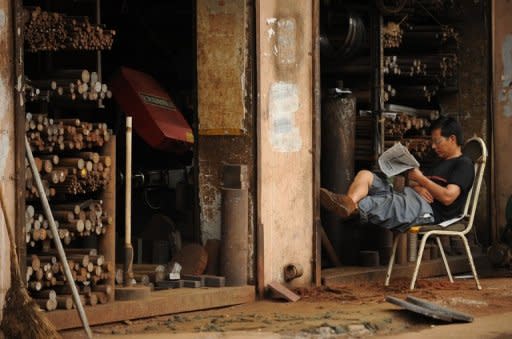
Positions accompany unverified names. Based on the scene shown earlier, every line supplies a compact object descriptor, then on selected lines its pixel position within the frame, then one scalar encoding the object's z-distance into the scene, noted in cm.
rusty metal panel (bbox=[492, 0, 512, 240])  1542
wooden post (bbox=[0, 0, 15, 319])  945
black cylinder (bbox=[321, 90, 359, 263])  1413
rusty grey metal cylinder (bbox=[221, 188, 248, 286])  1184
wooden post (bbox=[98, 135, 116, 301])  1071
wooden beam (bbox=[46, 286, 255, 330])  991
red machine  1351
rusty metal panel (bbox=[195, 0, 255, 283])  1191
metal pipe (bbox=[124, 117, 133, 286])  1031
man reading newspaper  1262
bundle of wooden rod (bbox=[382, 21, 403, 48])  1457
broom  895
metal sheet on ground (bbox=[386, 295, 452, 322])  1084
